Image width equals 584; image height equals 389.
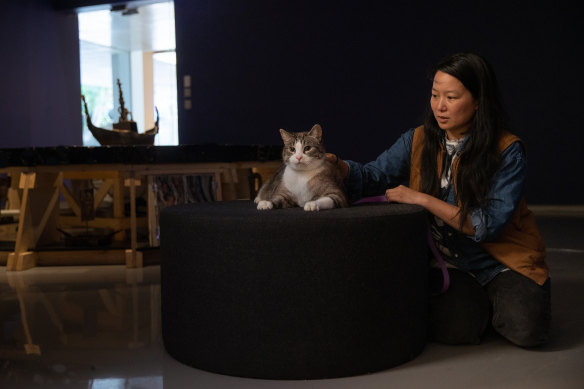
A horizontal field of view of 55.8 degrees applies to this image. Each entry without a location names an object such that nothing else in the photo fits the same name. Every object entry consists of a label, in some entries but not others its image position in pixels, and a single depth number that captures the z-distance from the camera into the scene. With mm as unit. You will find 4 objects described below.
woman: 1710
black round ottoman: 1446
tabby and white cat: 1702
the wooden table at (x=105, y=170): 3188
